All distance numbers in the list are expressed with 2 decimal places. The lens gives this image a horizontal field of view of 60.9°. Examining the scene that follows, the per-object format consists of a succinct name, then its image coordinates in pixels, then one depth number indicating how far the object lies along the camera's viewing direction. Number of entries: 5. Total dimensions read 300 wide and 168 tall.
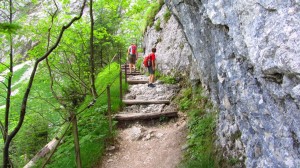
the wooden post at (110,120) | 7.05
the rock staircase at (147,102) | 8.15
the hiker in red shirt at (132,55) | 14.74
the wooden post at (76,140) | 4.68
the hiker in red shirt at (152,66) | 10.82
